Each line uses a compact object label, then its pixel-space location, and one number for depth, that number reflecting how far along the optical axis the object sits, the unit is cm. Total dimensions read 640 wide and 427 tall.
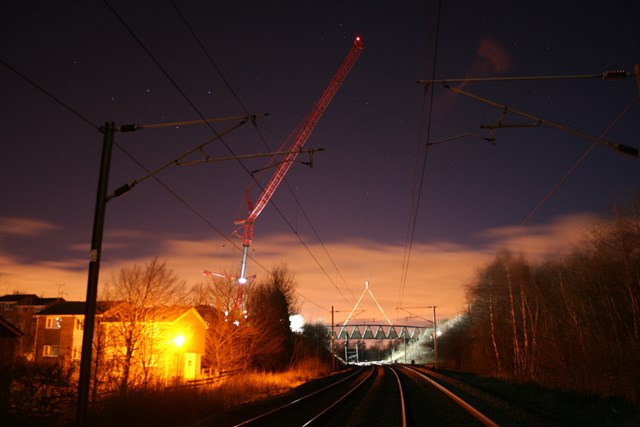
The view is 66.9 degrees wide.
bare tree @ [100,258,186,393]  2511
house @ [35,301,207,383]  2397
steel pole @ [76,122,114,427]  1152
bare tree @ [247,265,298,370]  4400
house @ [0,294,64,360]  9312
